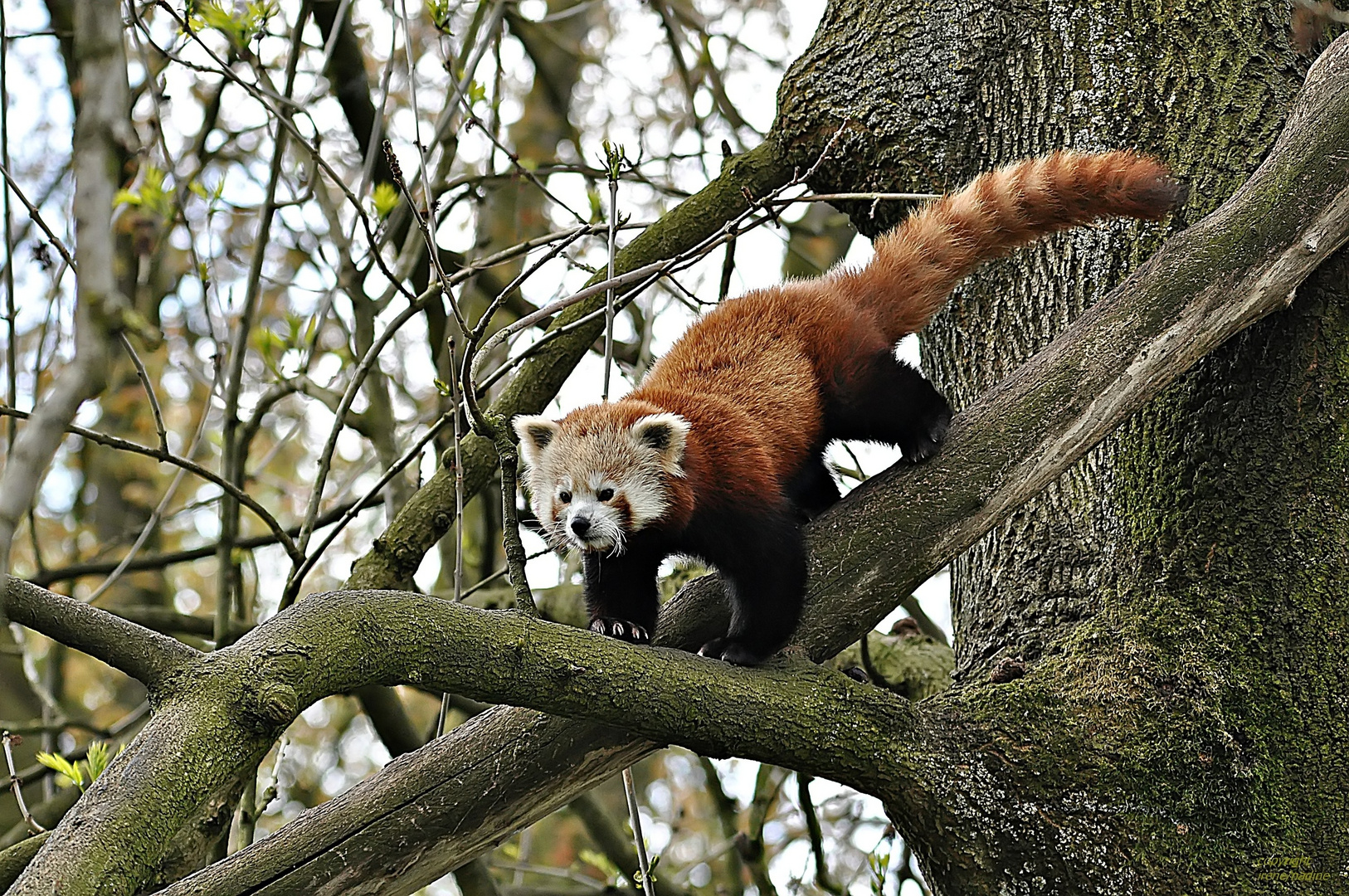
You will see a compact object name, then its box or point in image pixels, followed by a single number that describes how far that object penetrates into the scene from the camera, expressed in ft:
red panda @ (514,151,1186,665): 22.38
